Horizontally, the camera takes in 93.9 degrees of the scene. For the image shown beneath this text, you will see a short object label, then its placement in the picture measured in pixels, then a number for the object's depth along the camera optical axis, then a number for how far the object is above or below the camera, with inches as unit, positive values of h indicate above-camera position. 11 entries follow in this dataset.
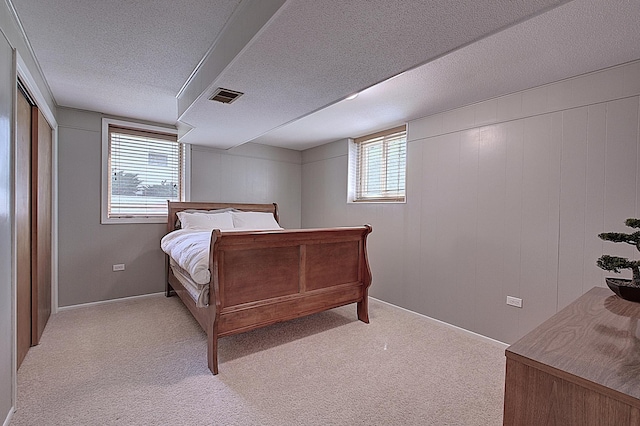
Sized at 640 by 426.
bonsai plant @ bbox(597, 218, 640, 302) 44.4 -8.1
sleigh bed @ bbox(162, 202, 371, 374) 86.4 -23.9
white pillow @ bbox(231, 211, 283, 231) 156.6 -7.2
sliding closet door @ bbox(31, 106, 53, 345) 96.3 -5.6
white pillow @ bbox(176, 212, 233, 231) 143.3 -7.0
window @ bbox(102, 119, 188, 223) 142.0 +17.1
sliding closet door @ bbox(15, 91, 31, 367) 82.0 -6.9
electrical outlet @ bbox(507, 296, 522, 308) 100.1 -30.0
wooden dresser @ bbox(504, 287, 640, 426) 26.8 -15.4
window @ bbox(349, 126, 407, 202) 144.1 +22.8
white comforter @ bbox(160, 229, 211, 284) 86.7 -15.3
